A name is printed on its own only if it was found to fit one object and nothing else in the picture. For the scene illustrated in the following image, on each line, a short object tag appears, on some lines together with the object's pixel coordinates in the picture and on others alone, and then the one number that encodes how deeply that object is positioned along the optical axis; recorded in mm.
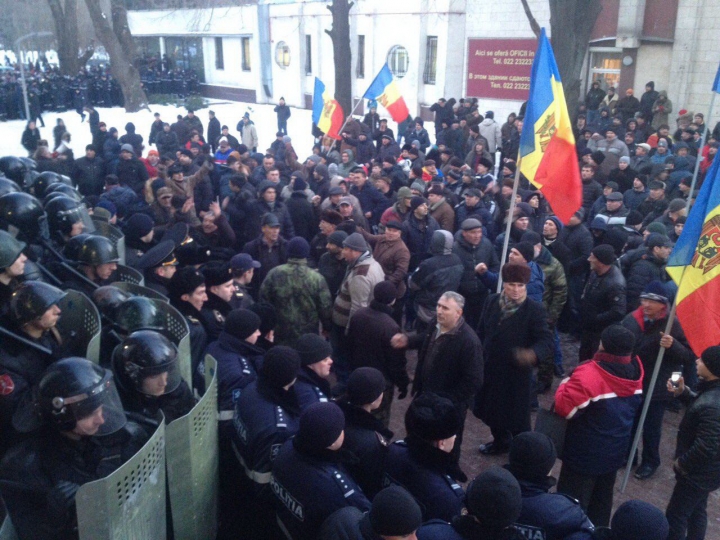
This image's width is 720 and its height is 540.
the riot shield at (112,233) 6389
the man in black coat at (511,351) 5090
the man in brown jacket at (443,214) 8055
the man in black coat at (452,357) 4801
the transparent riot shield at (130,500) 2490
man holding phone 3936
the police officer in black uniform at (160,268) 5707
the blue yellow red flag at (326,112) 12305
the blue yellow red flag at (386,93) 12742
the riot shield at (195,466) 3178
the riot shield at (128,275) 5367
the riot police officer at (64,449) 2773
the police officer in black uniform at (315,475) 2994
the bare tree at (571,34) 13734
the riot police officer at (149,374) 3379
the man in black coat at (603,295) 5953
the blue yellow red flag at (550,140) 5695
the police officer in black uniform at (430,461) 3100
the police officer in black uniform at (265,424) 3551
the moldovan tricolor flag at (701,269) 4395
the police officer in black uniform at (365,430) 3430
